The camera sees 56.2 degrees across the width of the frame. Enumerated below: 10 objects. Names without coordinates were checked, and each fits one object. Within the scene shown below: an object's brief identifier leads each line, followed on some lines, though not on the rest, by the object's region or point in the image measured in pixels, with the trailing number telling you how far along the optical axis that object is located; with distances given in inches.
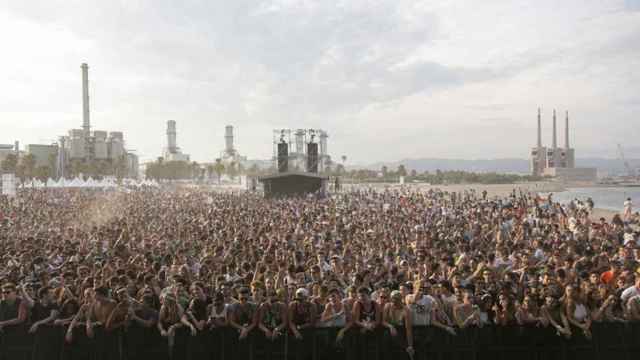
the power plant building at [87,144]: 5338.6
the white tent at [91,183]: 2307.2
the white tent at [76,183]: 2223.9
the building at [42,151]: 5737.7
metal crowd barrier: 319.9
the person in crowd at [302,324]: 323.6
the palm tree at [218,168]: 6447.8
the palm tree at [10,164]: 4356.8
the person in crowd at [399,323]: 317.4
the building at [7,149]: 5743.1
